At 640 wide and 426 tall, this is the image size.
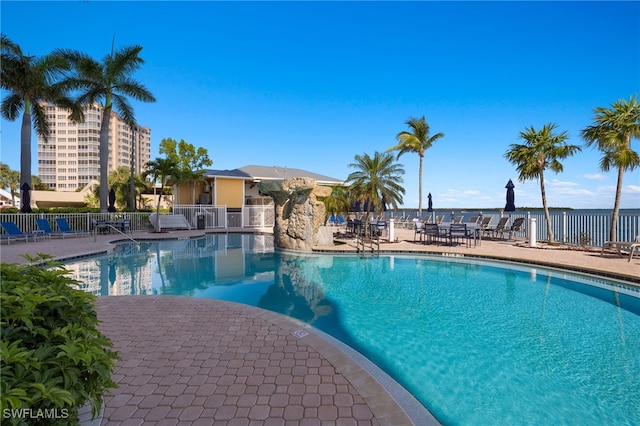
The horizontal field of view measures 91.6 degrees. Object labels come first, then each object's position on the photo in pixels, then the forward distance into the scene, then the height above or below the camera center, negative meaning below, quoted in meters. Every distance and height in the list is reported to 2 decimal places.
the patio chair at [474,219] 16.88 -0.44
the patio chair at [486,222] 15.67 -0.58
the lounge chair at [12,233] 12.23 -0.95
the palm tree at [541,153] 13.06 +2.50
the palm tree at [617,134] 10.63 +2.71
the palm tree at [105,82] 17.36 +7.39
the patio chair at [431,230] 13.20 -0.83
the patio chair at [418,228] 14.28 -0.84
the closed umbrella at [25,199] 15.33 +0.54
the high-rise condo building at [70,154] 88.69 +15.88
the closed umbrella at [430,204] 22.06 +0.49
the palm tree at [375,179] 14.54 +1.54
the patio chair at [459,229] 12.48 -0.73
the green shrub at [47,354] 1.18 -0.65
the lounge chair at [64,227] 14.87 -0.81
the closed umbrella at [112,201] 18.91 +0.56
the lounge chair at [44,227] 13.95 -0.77
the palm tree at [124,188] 30.12 +2.12
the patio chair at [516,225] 14.44 -0.65
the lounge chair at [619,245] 9.04 -1.14
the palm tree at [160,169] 18.31 +2.47
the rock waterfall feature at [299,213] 12.59 -0.10
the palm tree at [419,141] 23.27 +5.26
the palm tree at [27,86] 15.62 +6.56
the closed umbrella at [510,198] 15.78 +0.67
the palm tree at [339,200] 17.41 +0.61
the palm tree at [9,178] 46.62 +4.88
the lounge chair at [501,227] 15.12 -0.79
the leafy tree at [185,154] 30.94 +5.77
